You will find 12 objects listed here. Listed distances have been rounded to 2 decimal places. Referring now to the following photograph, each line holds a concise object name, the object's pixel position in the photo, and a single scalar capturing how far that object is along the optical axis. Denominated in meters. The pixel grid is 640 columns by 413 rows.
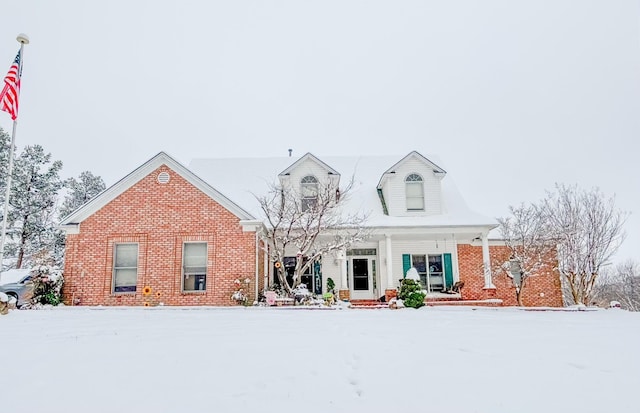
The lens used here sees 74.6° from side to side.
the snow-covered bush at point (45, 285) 13.41
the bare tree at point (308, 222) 14.48
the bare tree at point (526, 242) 15.96
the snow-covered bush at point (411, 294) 13.48
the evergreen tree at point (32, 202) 23.70
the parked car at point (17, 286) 16.16
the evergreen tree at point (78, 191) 25.84
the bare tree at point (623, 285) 34.34
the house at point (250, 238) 14.19
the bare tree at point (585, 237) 15.88
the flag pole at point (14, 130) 10.59
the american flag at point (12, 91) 10.89
